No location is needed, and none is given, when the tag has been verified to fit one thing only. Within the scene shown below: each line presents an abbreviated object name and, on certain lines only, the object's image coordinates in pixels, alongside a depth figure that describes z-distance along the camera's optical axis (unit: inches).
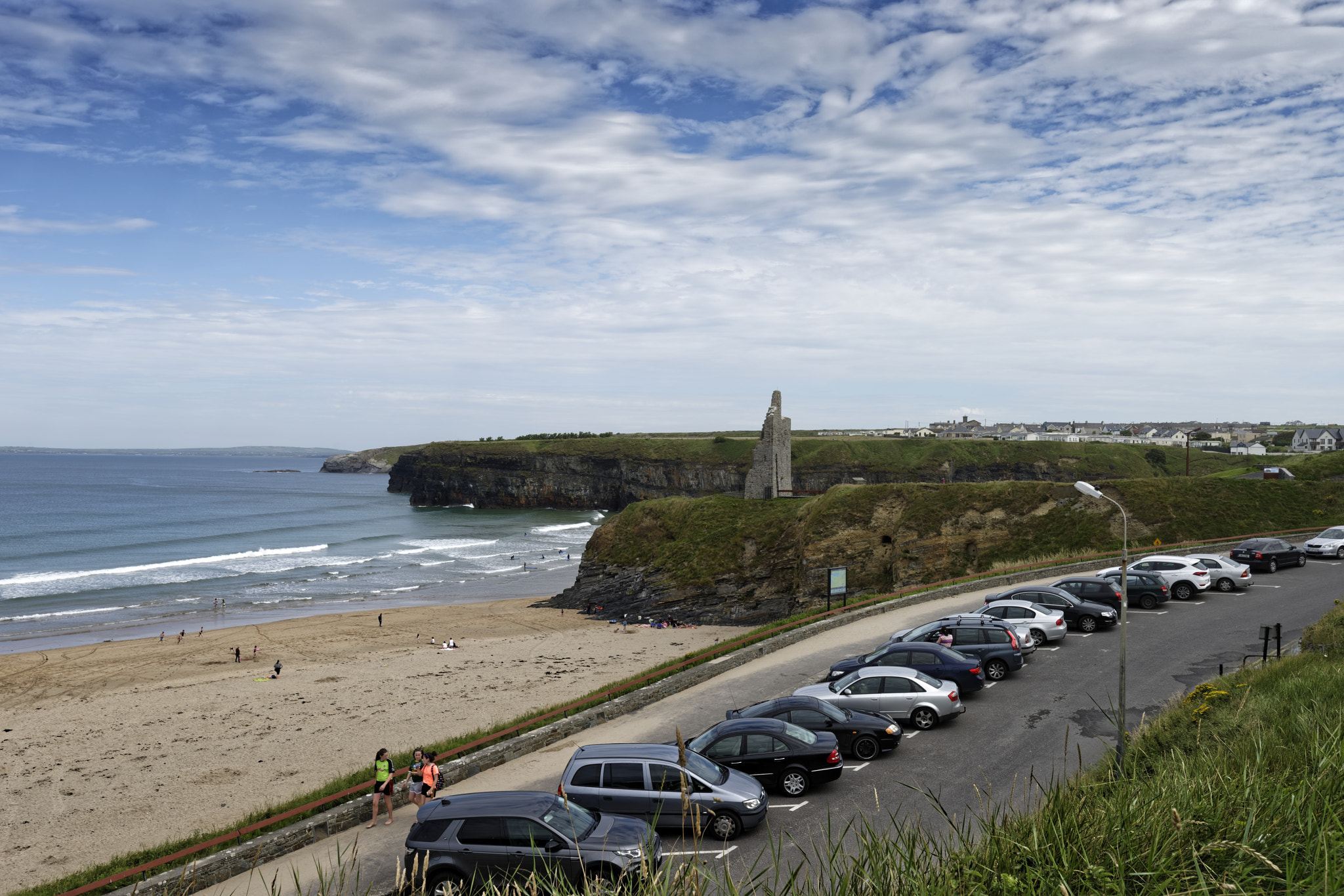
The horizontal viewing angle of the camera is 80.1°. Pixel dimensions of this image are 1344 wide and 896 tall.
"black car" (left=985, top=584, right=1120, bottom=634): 968.3
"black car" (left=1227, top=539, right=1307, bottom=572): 1270.9
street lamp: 554.6
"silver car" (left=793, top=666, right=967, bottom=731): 667.4
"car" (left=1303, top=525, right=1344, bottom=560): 1350.9
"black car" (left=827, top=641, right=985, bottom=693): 732.0
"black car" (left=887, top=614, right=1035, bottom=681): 800.3
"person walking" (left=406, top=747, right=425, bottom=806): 579.8
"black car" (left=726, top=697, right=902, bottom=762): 610.9
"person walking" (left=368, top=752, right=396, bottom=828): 571.2
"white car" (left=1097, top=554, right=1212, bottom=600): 1101.7
